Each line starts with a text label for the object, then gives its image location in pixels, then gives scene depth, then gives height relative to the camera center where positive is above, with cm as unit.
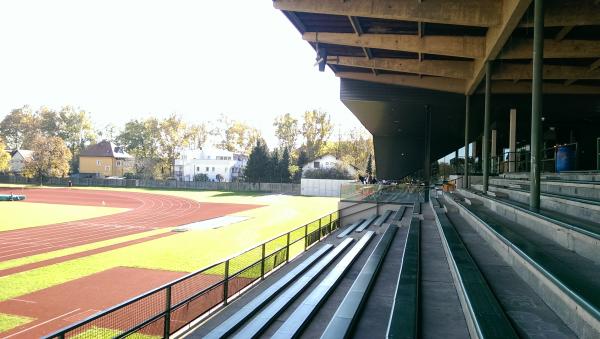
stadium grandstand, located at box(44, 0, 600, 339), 397 -73
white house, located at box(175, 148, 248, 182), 8769 +196
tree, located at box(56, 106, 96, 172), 9700 +974
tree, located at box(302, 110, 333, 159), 8675 +1002
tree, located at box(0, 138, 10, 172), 6594 +169
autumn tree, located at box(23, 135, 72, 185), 7044 +171
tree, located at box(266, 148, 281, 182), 7406 +104
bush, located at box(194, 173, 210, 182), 8206 -76
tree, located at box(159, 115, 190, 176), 8612 +736
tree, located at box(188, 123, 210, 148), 9438 +885
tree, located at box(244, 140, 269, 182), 7356 +131
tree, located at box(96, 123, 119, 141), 11194 +1039
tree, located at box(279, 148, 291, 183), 7469 +128
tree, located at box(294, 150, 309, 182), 7806 +276
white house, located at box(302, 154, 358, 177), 7190 +220
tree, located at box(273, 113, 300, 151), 8850 +960
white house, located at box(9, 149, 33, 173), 9475 +203
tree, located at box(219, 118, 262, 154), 10112 +920
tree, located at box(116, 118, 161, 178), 8350 +624
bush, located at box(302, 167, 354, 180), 6856 +45
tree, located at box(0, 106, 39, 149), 9808 +995
